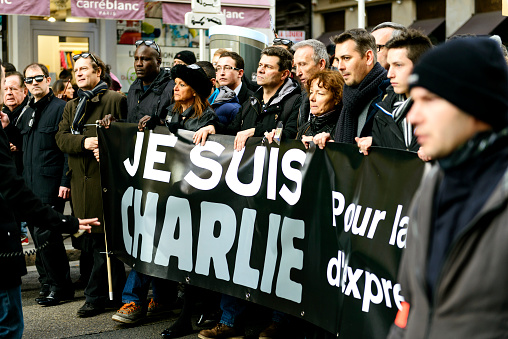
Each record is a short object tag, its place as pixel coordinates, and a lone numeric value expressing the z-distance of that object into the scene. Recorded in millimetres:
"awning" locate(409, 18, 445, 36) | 21438
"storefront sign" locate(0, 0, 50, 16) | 11828
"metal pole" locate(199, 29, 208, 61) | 9852
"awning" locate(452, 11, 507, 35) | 19328
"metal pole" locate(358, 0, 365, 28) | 10680
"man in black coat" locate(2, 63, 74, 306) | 6961
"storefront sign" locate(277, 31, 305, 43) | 22641
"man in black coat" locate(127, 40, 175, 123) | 6719
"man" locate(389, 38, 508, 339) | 1850
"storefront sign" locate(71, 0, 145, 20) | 12672
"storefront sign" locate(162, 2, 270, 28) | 13891
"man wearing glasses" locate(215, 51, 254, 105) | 7109
